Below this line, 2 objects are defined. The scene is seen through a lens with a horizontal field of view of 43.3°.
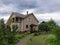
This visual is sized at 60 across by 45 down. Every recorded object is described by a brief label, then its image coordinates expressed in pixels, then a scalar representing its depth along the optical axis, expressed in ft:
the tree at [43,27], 65.71
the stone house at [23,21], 69.63
